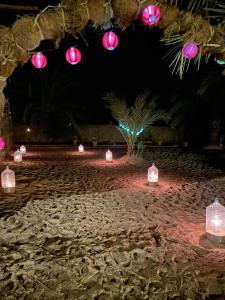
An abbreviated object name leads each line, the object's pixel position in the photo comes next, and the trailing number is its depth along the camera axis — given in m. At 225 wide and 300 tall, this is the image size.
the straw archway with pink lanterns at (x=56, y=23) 2.31
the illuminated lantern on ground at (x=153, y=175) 5.90
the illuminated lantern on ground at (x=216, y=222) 3.26
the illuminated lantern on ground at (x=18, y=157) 8.36
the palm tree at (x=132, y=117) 8.70
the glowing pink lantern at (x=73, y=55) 5.14
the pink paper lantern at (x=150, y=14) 2.42
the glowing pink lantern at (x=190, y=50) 2.69
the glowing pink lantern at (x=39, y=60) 5.15
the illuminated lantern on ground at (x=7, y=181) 5.15
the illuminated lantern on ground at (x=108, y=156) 8.65
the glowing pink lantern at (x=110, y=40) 4.41
